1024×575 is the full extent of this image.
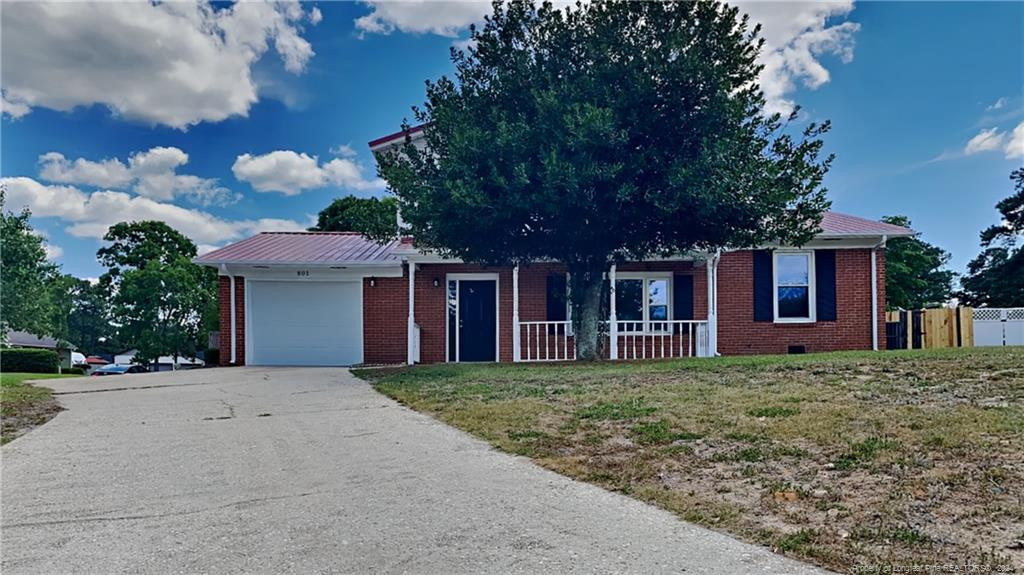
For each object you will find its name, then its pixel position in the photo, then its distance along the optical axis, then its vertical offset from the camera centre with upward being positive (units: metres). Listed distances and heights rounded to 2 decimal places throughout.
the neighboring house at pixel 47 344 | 44.84 -2.32
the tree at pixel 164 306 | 32.38 +0.24
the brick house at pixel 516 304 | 15.48 +0.04
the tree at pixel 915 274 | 34.00 +1.50
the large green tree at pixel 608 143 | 10.73 +2.65
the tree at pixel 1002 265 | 34.22 +1.82
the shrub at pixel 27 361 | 19.25 -1.39
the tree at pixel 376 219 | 13.56 +1.79
